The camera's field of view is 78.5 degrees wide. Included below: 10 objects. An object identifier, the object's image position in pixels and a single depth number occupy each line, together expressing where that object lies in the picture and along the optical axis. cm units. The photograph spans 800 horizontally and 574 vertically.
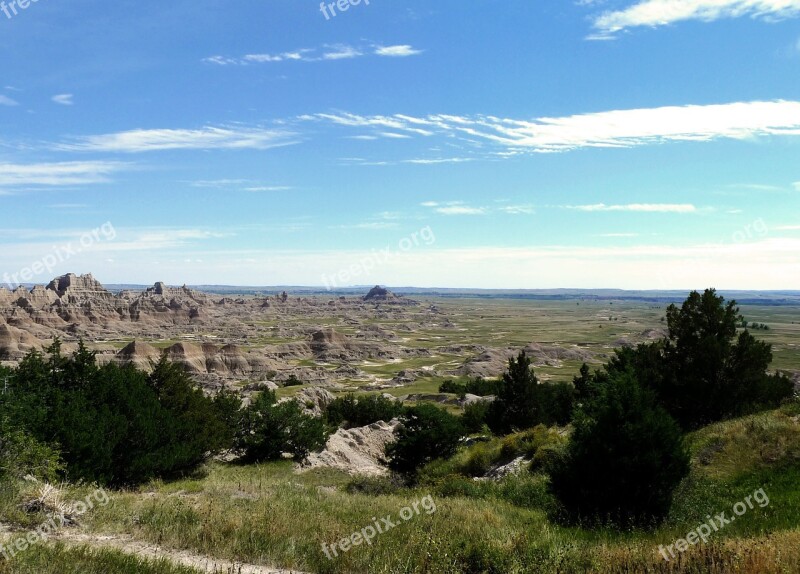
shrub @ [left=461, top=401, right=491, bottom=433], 4942
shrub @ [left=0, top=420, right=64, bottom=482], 1405
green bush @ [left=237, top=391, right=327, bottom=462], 3462
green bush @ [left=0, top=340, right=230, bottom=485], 1862
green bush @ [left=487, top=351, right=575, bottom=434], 3997
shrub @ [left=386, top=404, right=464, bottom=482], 3128
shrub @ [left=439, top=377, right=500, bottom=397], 8012
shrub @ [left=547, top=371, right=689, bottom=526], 1155
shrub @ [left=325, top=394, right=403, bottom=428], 5503
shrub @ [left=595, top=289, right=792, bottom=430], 2519
